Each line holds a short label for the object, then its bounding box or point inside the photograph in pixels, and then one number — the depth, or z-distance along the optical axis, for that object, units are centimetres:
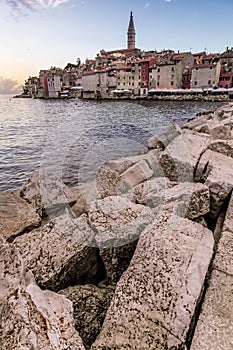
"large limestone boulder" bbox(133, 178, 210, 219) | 323
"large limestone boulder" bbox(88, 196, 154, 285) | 293
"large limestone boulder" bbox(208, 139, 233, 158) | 555
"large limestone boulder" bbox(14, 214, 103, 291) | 279
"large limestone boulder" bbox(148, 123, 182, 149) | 704
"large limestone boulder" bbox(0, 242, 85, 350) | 171
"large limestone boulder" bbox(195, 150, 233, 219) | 355
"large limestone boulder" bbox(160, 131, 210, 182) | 435
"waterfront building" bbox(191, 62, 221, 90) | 5434
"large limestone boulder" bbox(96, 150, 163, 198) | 455
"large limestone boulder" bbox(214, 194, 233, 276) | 241
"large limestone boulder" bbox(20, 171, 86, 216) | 446
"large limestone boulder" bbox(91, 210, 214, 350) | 191
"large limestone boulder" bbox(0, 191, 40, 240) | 379
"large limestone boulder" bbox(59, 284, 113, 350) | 234
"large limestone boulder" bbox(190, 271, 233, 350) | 181
